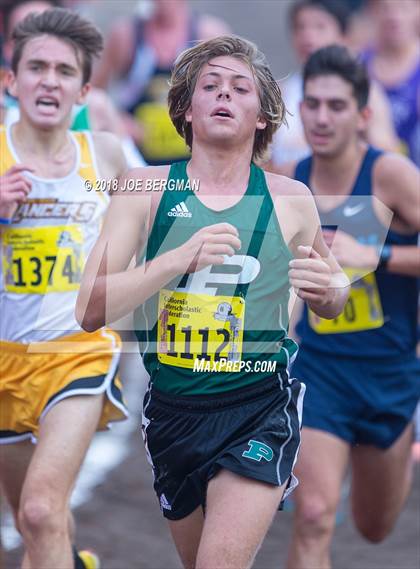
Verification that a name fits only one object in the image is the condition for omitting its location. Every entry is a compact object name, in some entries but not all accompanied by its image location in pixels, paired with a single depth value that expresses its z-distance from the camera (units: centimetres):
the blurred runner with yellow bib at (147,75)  1808
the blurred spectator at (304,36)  1589
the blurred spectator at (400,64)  1714
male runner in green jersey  800
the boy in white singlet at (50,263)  957
